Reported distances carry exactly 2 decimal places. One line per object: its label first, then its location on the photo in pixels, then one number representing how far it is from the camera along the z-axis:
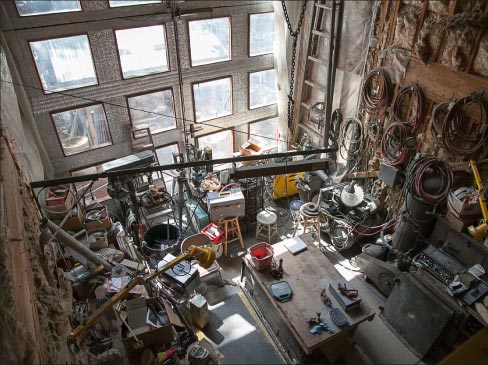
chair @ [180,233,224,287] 7.14
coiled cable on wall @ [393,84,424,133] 6.93
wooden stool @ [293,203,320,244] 8.11
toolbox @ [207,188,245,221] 7.95
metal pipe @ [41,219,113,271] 4.62
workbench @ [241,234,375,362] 5.41
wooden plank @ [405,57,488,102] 6.01
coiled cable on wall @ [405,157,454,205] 6.31
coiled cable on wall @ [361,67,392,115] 7.62
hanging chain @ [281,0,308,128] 7.76
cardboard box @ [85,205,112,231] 7.73
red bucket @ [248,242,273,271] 6.29
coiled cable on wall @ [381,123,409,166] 7.42
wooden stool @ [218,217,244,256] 8.32
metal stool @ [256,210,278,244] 8.41
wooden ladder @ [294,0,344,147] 8.52
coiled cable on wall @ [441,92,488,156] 5.82
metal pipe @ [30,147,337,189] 3.98
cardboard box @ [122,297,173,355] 4.94
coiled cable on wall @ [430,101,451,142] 6.52
